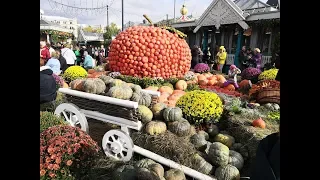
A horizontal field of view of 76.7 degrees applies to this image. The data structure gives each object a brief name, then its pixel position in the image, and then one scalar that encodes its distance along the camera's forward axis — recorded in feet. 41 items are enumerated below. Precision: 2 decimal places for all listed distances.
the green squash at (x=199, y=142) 8.17
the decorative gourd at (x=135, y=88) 9.77
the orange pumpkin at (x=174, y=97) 11.58
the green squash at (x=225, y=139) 8.39
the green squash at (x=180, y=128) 8.28
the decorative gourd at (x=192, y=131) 8.65
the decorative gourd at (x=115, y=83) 10.02
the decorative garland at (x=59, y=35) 52.96
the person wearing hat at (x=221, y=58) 28.71
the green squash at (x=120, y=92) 8.73
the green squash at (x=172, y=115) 8.64
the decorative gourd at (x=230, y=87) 15.86
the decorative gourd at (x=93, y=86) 9.26
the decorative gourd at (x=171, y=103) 10.90
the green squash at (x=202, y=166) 7.28
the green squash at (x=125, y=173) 7.00
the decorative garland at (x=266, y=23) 27.94
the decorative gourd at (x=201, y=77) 17.56
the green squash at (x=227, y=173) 6.97
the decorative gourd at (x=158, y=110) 9.04
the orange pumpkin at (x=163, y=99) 11.38
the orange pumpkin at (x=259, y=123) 8.88
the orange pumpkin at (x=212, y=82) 17.32
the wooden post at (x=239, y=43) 34.16
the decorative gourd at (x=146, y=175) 6.69
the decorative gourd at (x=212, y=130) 9.15
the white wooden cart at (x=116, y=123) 7.51
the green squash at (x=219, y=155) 7.33
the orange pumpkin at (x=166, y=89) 13.07
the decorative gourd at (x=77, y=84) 9.77
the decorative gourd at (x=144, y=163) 7.27
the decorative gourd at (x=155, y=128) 8.19
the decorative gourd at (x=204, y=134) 8.66
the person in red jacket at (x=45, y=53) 20.56
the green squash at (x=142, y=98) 9.26
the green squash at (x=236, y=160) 7.46
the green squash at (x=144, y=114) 8.67
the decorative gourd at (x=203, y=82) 17.17
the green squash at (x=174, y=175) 6.85
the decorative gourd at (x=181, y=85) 14.77
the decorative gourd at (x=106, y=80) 10.57
